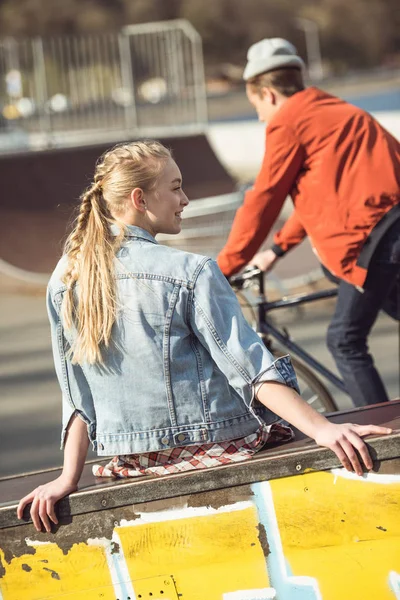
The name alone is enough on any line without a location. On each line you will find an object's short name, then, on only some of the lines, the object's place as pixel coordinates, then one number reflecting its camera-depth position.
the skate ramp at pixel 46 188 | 11.98
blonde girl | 2.76
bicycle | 4.76
